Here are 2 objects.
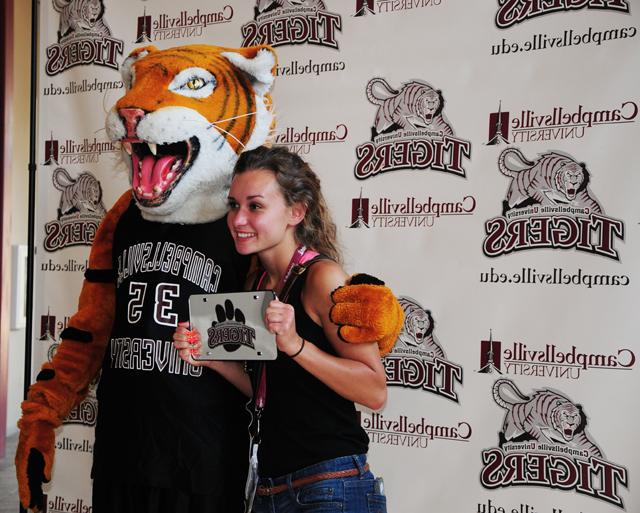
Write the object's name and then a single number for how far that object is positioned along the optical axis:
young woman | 1.37
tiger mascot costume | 1.65
